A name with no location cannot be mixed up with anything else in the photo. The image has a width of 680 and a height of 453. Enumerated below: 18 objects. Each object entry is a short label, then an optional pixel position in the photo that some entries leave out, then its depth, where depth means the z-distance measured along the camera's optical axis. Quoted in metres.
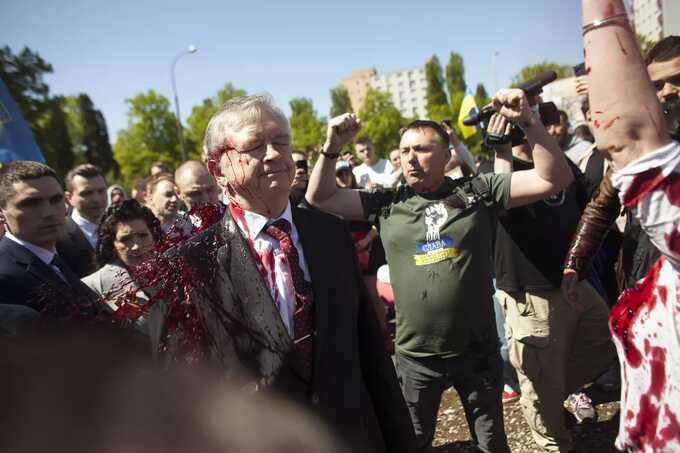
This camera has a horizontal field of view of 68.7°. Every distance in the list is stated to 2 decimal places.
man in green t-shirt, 2.81
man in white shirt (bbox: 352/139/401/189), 8.93
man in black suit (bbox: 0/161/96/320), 2.17
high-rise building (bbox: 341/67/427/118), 130.25
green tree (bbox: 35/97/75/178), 42.96
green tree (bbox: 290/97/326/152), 42.12
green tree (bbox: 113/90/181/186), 40.25
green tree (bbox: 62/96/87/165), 53.45
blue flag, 5.10
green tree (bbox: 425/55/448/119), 63.44
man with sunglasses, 4.61
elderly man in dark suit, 1.54
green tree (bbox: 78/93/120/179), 55.72
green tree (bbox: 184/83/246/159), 42.94
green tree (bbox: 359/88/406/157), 42.38
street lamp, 28.05
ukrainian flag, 7.59
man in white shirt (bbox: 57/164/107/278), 5.12
